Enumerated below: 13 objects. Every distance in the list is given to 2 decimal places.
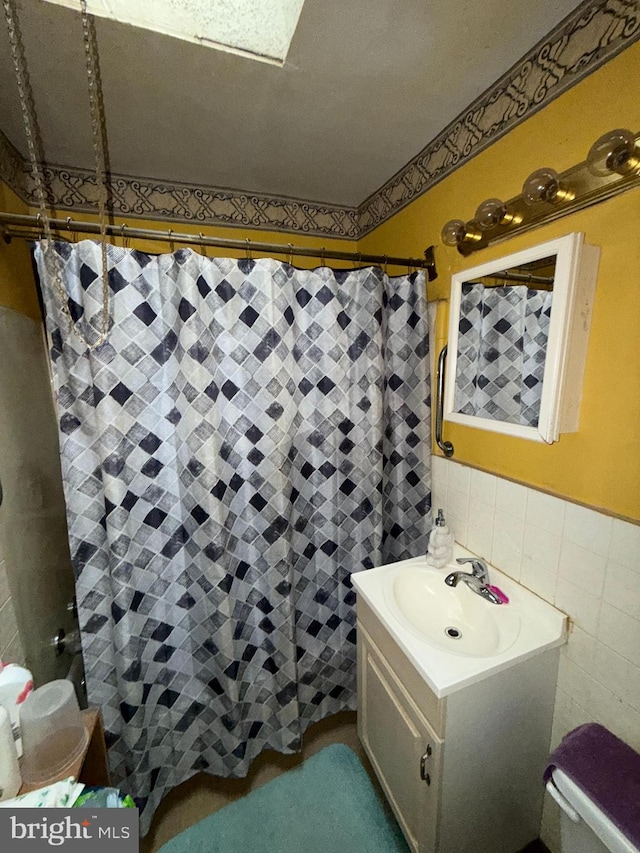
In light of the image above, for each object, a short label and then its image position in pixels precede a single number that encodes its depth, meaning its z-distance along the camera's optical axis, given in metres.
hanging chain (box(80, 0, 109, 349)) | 0.84
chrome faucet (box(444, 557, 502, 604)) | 1.08
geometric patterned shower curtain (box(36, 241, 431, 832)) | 1.06
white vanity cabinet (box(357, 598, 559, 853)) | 0.89
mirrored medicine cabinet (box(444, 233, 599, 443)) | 0.85
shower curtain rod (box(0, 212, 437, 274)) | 0.98
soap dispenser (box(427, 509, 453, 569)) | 1.25
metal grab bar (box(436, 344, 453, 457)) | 1.32
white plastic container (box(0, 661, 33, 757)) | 0.70
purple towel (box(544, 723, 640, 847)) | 0.66
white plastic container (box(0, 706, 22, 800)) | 0.63
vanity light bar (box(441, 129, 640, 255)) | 0.72
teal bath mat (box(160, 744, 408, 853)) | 1.16
